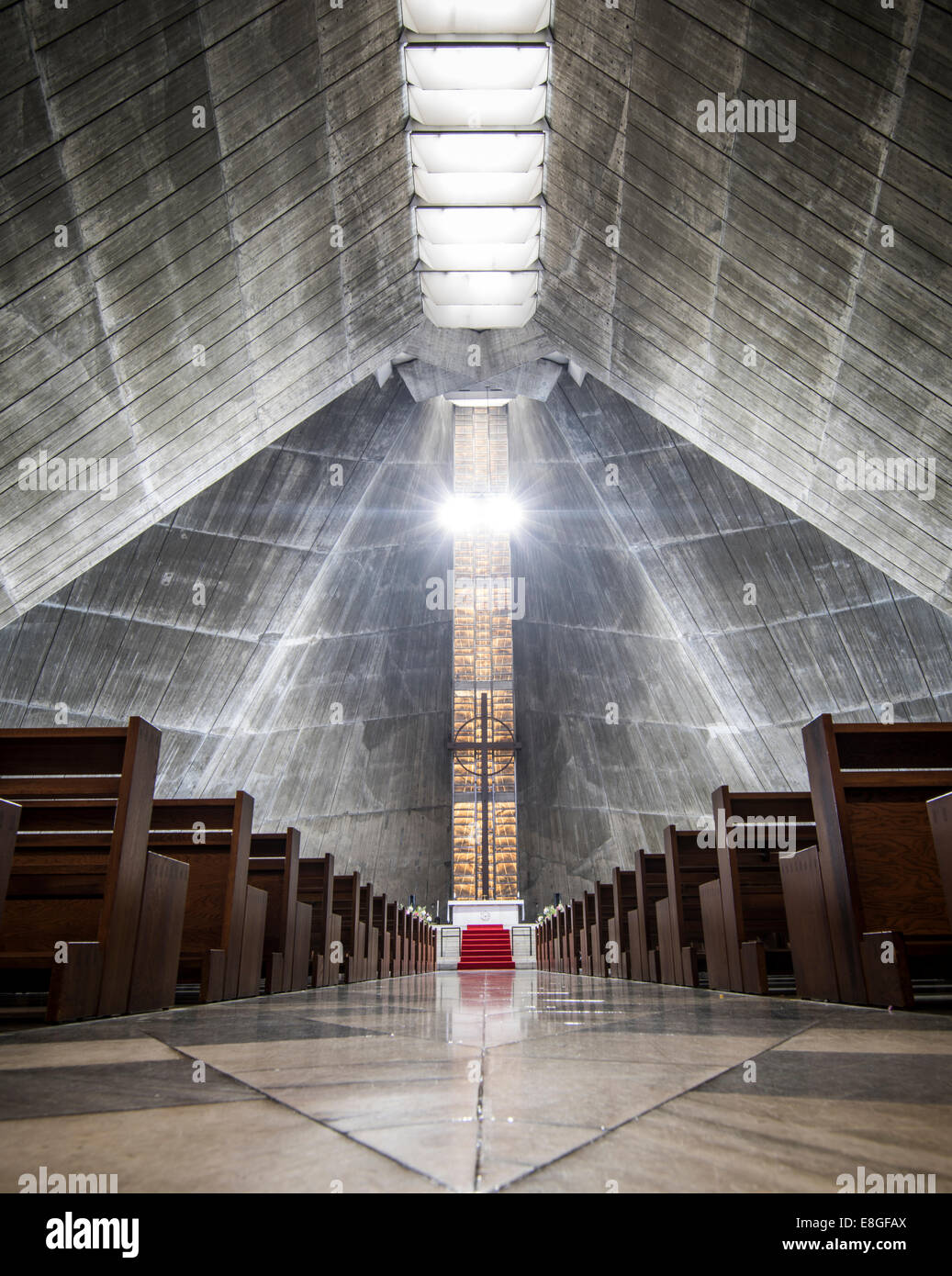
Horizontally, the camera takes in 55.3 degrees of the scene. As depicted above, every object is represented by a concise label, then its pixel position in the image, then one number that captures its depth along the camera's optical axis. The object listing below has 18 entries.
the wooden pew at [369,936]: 8.02
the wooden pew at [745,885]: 4.08
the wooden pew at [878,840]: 3.11
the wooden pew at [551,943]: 12.25
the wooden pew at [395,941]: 9.95
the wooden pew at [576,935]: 9.91
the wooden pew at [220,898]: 4.03
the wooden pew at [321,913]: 5.99
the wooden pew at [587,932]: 9.01
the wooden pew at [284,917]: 4.98
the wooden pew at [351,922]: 7.05
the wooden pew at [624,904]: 6.79
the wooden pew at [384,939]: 8.99
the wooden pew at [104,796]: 2.84
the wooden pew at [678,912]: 4.97
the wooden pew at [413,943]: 12.02
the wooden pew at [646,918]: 6.05
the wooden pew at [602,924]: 7.83
